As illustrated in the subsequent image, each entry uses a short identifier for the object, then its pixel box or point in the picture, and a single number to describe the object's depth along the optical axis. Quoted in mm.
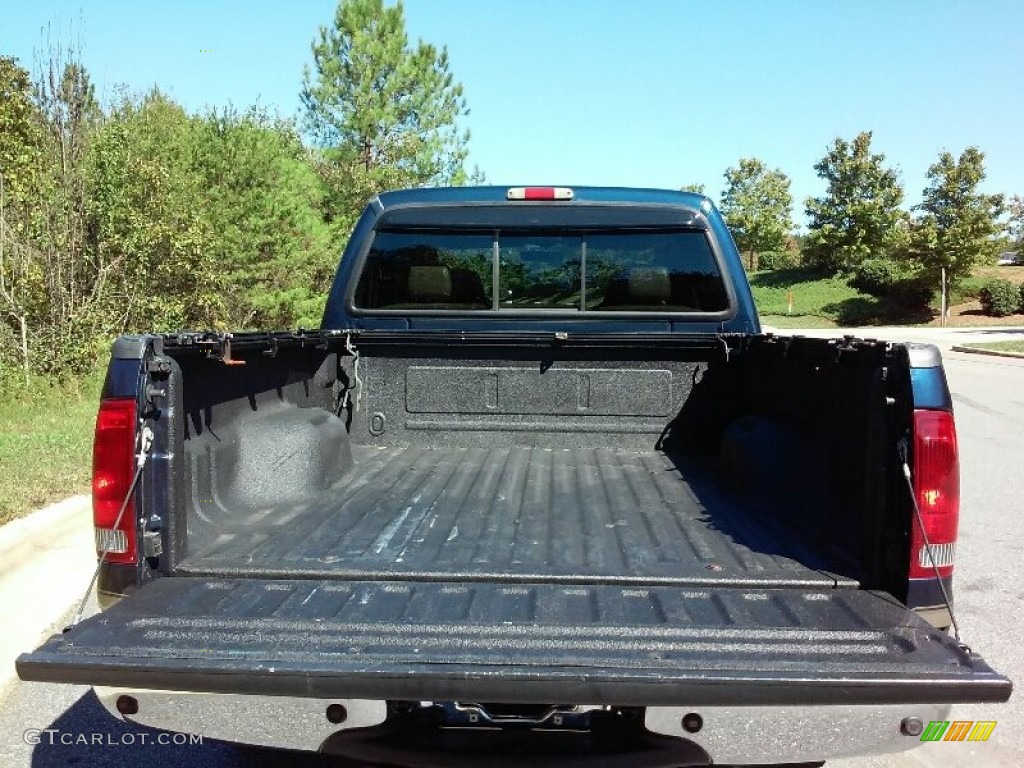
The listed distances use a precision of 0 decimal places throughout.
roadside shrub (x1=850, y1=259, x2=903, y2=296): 47094
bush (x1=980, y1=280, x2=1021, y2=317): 42375
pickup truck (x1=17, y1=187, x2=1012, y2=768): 2082
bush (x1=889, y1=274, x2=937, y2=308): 45031
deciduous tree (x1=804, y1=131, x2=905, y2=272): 52312
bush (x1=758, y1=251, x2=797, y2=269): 65062
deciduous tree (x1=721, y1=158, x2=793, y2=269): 63438
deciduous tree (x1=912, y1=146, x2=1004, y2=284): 43188
